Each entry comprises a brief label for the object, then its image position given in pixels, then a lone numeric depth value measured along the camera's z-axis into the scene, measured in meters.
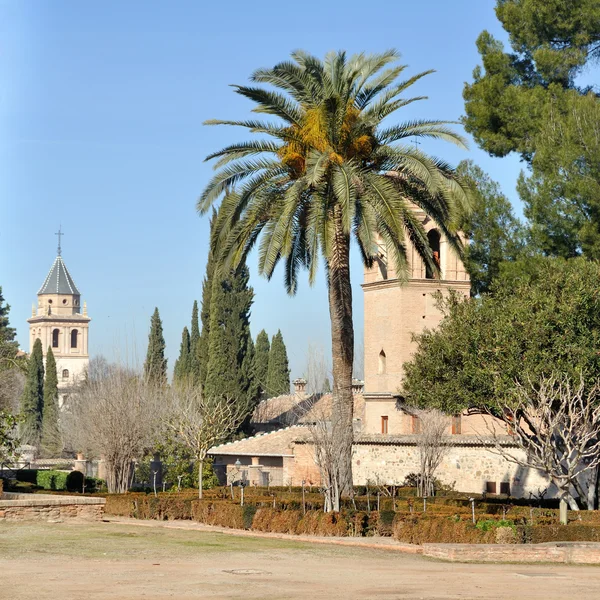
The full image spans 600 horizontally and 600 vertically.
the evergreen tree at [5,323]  87.75
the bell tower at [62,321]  171.00
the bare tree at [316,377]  87.13
